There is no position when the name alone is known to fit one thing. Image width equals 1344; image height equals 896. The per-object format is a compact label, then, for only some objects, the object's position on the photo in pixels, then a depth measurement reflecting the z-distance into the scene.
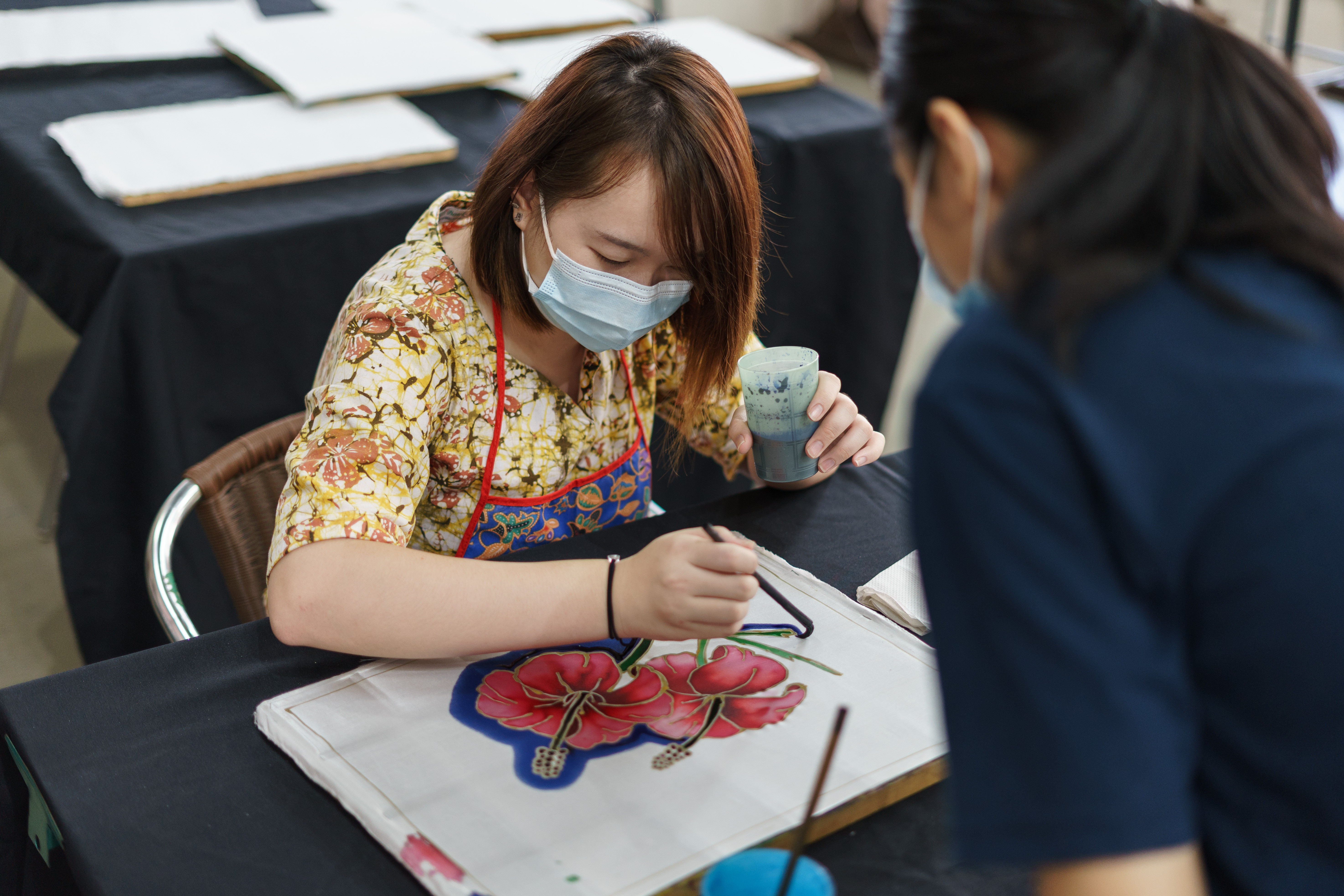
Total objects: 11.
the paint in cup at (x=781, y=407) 1.08
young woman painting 0.91
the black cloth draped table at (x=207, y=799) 0.75
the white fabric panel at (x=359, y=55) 2.07
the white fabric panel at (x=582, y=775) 0.72
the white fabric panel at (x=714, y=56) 2.26
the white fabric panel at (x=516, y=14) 2.48
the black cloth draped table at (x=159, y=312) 1.64
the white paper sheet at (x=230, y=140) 1.76
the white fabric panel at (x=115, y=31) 2.18
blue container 0.67
